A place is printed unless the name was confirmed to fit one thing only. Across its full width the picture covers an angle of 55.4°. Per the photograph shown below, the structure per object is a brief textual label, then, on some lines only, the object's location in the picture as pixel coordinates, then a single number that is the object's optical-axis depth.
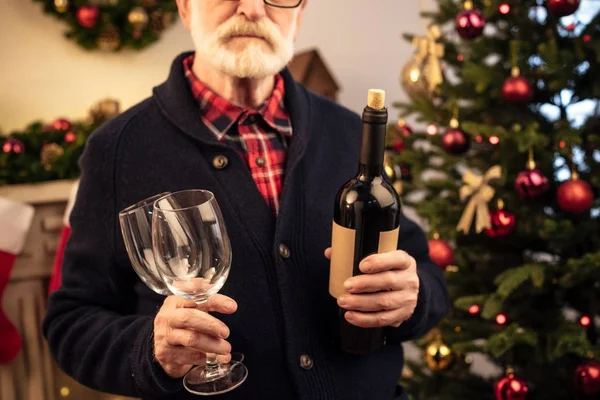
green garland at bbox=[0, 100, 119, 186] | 1.69
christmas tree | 1.39
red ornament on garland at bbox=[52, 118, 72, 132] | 1.82
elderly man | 0.93
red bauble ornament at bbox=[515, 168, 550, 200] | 1.36
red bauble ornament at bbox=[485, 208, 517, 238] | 1.43
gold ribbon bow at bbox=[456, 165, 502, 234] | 1.45
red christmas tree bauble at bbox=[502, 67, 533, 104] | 1.41
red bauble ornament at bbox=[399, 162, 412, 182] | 1.79
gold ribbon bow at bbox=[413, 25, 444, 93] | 1.65
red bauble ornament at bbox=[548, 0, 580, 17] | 1.34
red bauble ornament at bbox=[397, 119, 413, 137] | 1.77
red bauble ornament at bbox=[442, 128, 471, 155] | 1.53
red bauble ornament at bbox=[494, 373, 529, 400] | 1.44
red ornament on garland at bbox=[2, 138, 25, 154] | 1.69
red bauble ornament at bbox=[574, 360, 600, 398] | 1.36
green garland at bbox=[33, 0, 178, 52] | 1.87
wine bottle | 0.79
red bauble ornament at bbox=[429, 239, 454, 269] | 1.55
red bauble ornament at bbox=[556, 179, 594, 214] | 1.34
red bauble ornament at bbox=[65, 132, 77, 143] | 1.76
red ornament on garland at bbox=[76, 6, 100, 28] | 1.85
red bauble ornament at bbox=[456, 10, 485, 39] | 1.45
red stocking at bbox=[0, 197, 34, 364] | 1.62
